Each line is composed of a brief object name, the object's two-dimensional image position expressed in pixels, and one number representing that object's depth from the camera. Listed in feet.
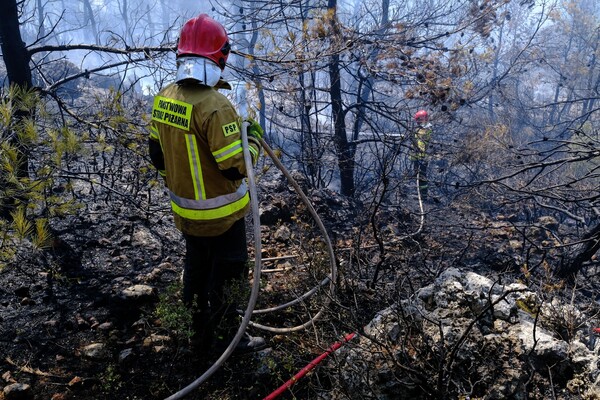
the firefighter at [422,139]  16.69
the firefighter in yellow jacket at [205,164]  6.70
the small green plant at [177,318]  7.73
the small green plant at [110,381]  7.16
